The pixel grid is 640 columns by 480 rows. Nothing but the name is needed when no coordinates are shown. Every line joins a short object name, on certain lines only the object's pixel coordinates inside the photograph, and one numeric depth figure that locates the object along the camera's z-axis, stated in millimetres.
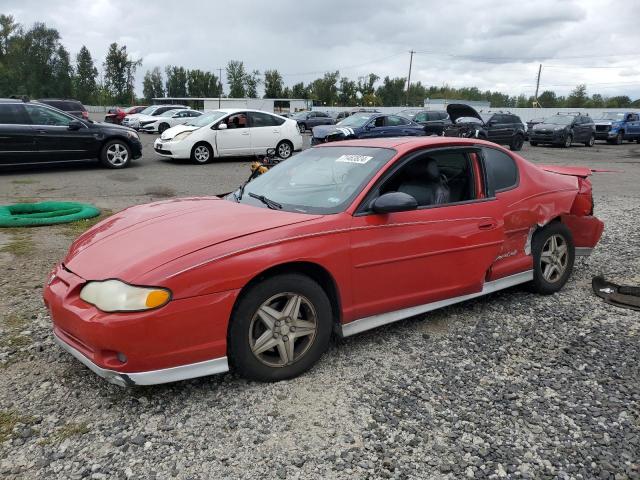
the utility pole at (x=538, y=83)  73812
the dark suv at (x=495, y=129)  19812
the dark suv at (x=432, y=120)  21828
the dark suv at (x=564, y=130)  23406
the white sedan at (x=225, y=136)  13734
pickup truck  27875
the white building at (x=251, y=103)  63719
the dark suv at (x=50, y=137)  10734
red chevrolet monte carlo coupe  2668
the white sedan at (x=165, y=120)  26188
